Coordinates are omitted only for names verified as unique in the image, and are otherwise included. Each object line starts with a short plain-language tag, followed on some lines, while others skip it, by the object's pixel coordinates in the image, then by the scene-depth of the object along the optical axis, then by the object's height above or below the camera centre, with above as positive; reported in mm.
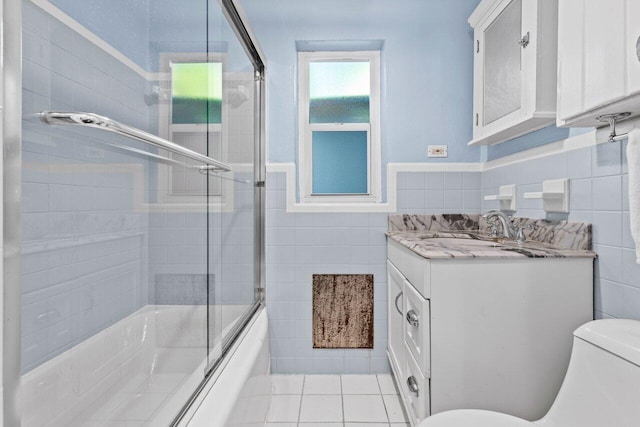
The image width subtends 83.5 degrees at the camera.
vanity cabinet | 1256 -418
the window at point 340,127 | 2354 +528
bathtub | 772 -453
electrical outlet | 2230 +354
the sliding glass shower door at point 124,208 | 687 -5
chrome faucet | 1654 -77
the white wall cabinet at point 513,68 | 1472 +656
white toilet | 922 -499
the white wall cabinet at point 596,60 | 925 +429
